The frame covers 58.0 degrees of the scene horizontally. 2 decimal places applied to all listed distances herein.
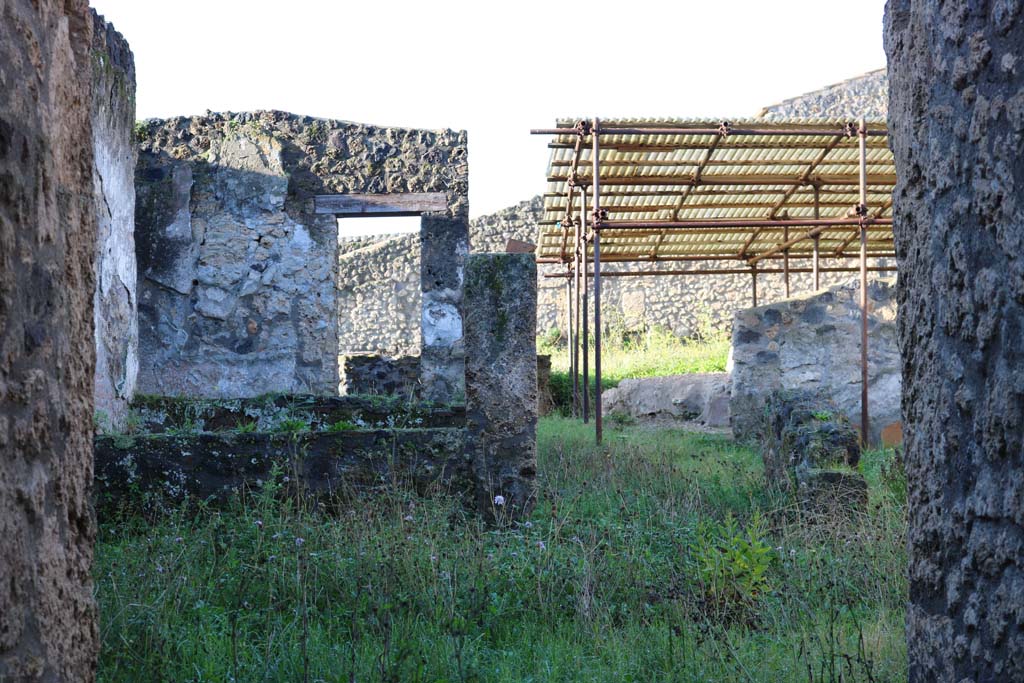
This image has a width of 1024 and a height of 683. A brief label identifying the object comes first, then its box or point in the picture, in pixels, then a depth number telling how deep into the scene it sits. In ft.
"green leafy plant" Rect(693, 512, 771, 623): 12.82
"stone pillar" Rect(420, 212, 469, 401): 31.71
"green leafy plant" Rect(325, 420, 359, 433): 17.08
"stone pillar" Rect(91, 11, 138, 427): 23.27
